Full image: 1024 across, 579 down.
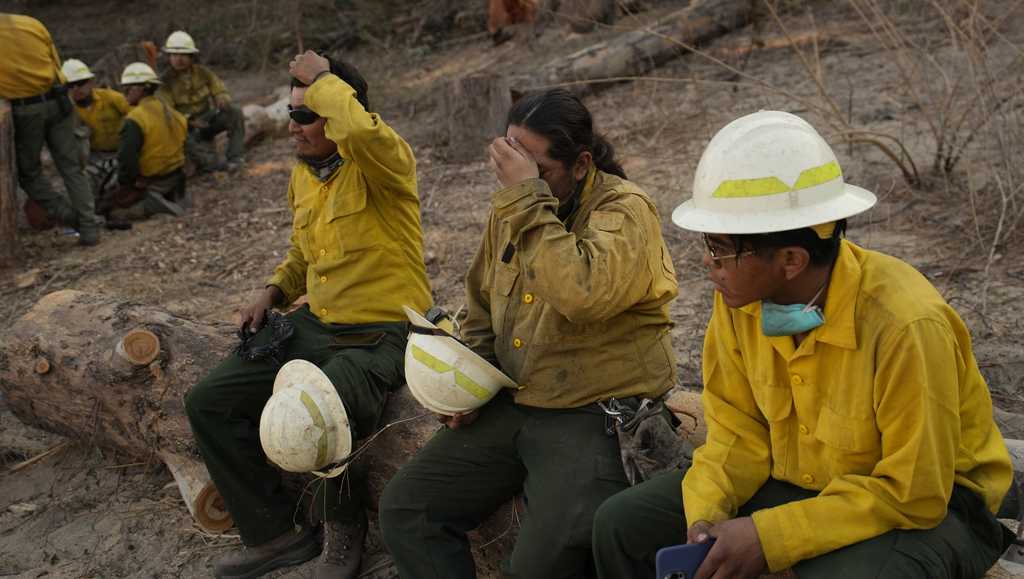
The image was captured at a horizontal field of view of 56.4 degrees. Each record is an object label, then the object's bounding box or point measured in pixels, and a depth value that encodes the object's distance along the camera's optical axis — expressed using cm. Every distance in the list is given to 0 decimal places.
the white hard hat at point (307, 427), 306
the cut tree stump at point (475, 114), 854
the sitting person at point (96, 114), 936
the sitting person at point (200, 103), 981
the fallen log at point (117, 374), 400
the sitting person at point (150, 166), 871
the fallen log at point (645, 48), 945
